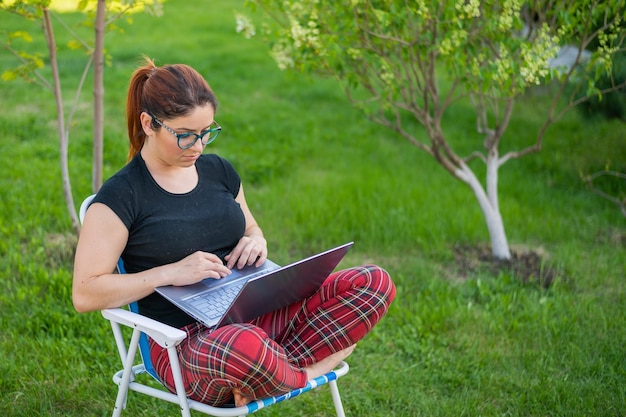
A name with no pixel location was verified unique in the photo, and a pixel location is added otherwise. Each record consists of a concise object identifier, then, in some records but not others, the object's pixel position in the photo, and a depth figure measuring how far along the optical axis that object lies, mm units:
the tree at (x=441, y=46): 4184
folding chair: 2520
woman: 2562
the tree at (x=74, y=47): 4109
